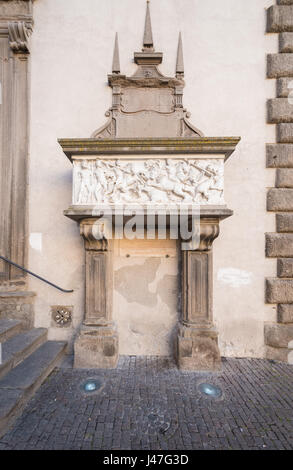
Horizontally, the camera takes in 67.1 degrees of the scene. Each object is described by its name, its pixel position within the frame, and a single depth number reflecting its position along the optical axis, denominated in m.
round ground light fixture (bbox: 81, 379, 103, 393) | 2.77
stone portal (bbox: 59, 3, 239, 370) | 3.09
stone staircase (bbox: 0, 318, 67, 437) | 2.31
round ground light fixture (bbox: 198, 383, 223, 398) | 2.72
